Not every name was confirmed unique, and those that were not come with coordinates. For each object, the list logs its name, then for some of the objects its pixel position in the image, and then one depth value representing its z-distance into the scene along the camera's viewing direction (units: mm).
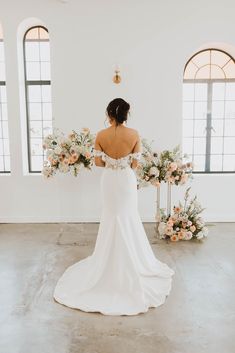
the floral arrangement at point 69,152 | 4727
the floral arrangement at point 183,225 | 5012
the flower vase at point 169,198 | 5373
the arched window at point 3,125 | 6122
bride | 3242
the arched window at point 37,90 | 6020
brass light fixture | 5617
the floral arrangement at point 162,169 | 4969
